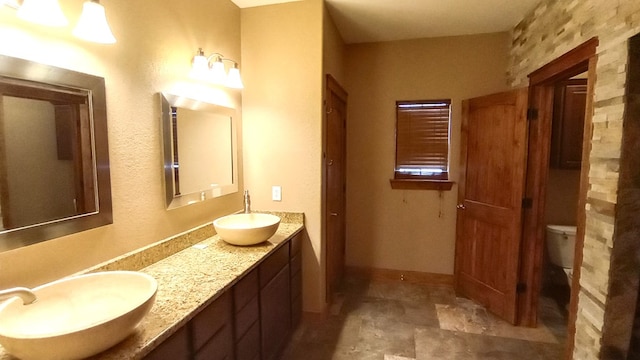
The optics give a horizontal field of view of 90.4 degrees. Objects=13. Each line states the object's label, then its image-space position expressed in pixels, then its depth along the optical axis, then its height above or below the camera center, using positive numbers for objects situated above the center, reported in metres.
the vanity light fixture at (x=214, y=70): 2.01 +0.55
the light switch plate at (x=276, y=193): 2.67 -0.33
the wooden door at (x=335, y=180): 2.83 -0.27
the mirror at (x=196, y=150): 1.86 +0.02
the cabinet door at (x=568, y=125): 2.97 +0.28
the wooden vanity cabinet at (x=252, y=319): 1.27 -0.85
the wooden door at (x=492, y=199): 2.64 -0.41
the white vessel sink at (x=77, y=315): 0.83 -0.52
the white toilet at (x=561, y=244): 3.03 -0.86
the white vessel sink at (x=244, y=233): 1.94 -0.50
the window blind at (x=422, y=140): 3.40 +0.15
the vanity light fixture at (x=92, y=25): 1.23 +0.50
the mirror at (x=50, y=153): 1.11 +0.00
